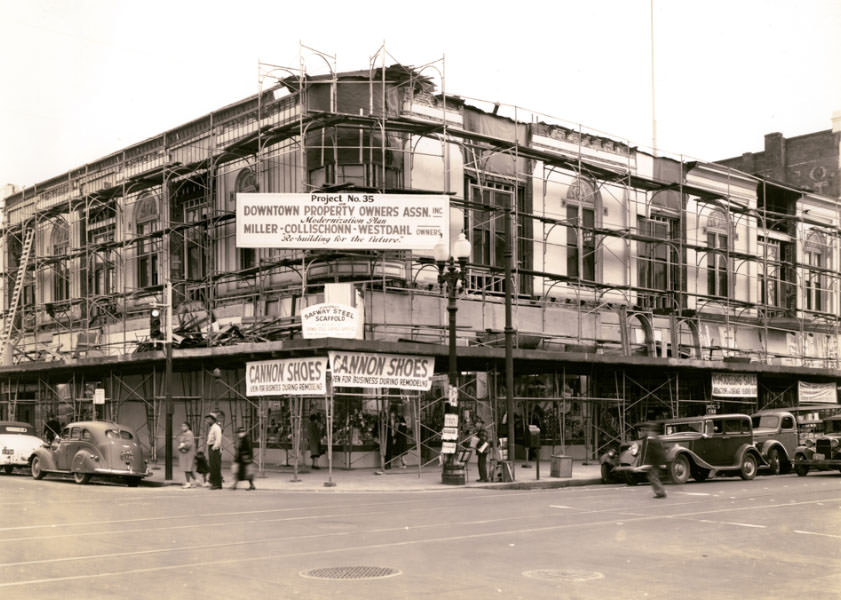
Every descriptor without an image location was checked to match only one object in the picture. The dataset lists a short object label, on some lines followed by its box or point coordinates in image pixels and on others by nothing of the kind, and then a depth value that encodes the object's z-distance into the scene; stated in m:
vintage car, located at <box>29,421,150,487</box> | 25.19
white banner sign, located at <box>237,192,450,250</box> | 27.03
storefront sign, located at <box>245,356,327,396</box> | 24.61
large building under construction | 29.17
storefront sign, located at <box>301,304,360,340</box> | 24.94
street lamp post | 23.70
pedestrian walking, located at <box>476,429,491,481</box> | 24.69
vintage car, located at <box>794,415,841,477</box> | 26.30
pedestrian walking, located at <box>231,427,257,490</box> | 22.70
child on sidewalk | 24.80
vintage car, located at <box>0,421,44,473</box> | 29.88
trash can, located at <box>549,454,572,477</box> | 25.90
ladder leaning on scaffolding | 39.66
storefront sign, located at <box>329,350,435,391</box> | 24.77
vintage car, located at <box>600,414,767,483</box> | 24.14
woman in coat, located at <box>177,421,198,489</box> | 24.88
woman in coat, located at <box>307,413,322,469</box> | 28.25
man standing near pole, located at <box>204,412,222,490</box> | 23.22
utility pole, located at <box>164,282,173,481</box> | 26.19
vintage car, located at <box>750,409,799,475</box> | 27.56
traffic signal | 26.97
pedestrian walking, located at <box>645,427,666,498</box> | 19.12
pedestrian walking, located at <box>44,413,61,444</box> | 35.39
